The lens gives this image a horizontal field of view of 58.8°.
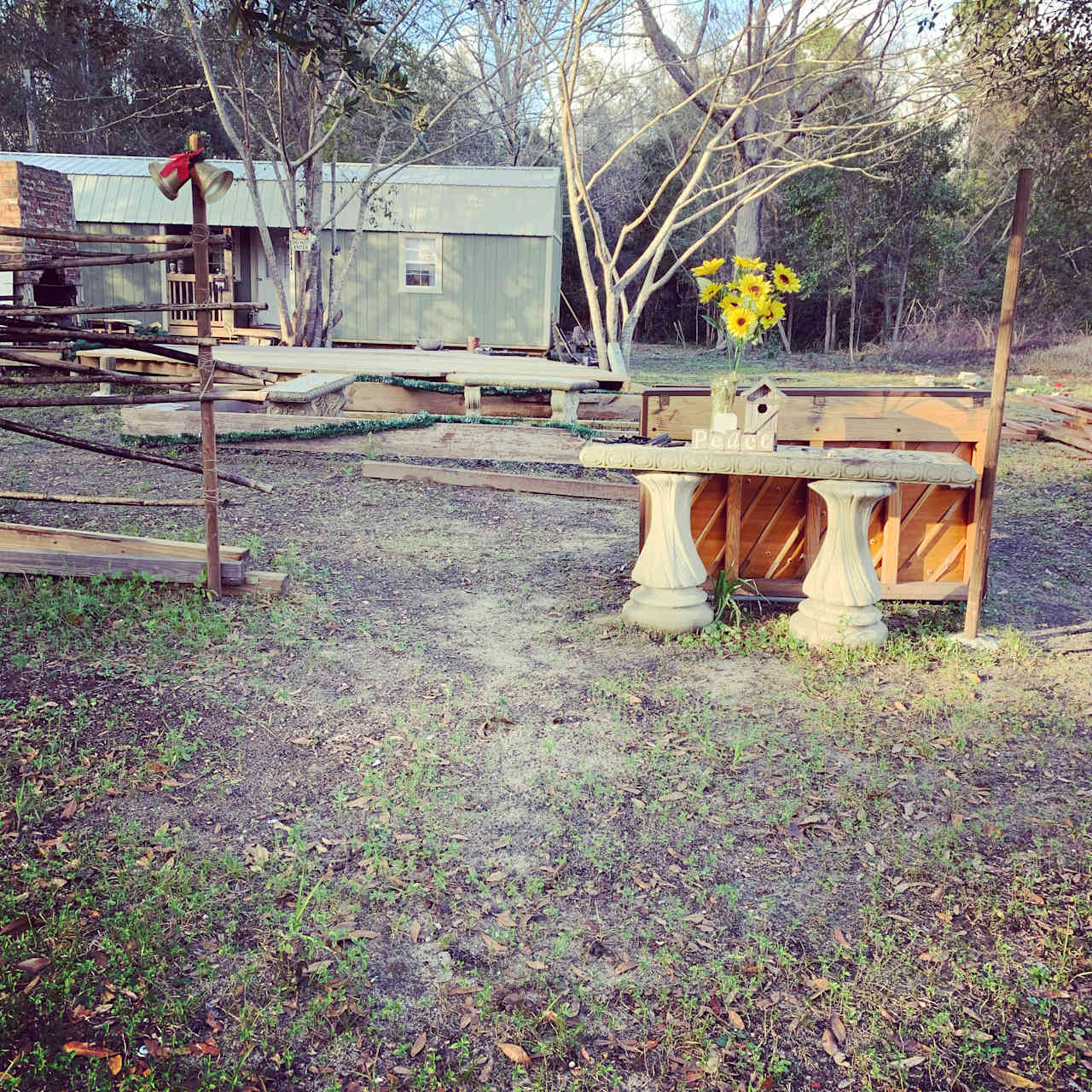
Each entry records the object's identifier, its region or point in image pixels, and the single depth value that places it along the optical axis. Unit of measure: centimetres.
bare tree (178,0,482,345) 1370
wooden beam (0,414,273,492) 442
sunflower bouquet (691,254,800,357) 484
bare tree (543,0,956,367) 1130
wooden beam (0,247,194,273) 410
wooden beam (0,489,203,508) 461
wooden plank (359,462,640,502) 791
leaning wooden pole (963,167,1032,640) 426
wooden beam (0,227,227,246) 411
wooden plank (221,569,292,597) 497
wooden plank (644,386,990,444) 507
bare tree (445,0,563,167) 1990
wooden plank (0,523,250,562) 496
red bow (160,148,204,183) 431
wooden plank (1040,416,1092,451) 1000
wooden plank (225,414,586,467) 877
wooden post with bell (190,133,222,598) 454
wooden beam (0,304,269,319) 416
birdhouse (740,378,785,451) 470
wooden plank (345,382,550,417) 1060
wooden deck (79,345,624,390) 1084
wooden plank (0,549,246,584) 489
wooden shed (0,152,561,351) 1802
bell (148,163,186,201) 434
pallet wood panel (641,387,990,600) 501
